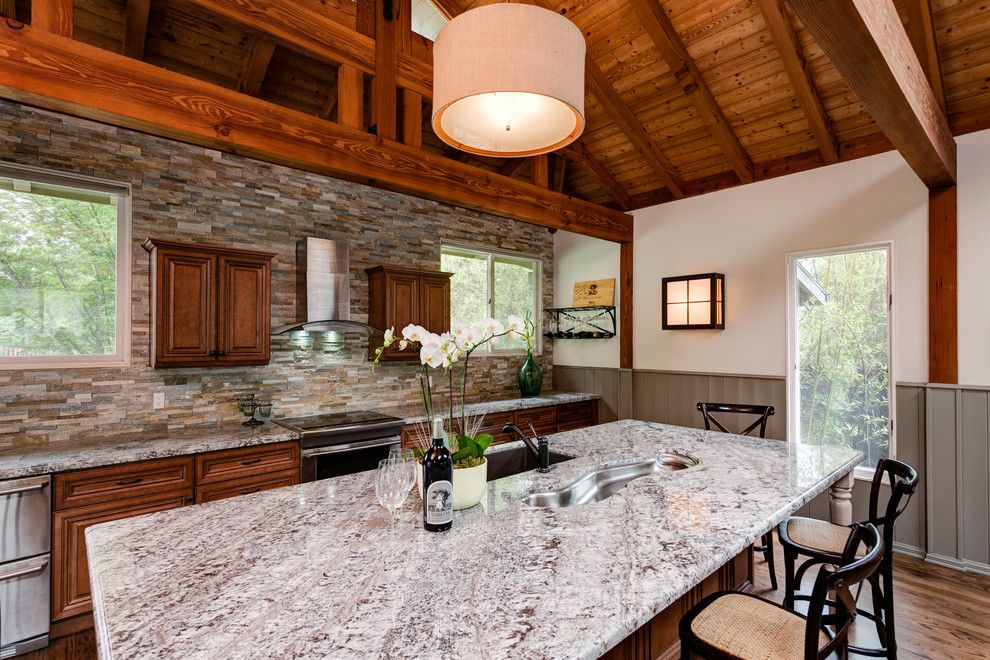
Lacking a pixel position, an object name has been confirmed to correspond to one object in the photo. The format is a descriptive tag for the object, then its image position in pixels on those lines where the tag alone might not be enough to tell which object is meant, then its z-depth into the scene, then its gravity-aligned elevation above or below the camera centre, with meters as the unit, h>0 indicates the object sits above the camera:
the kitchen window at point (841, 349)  3.59 -0.12
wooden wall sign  5.36 +0.45
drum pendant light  1.47 +0.85
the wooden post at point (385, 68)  3.09 +1.75
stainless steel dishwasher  2.31 -1.10
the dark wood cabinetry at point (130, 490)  2.45 -0.88
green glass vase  5.16 -0.46
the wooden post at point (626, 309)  5.13 +0.26
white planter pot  1.61 -0.50
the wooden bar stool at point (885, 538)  1.96 -0.93
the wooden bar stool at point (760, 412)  2.82 -0.53
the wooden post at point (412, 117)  3.24 +1.45
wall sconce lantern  4.32 +0.29
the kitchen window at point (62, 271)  2.89 +0.39
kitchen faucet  2.11 -0.51
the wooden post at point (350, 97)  3.02 +1.48
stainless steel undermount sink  1.92 -0.65
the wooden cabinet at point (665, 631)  1.57 -1.02
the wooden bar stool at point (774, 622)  1.24 -0.91
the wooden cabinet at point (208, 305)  3.07 +0.18
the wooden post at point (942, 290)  3.24 +0.29
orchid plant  1.54 -0.04
